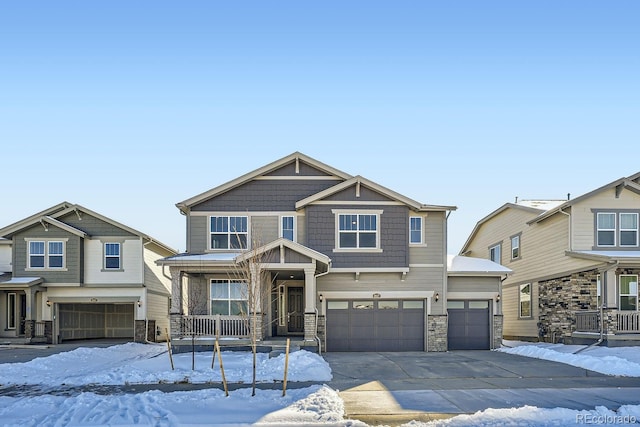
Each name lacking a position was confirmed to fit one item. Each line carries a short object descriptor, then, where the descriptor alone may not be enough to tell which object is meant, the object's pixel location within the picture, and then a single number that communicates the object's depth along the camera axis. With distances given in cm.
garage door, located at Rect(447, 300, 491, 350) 2453
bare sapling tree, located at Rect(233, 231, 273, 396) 1324
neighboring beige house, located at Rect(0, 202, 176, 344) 2892
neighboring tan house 2197
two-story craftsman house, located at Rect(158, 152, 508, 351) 2355
